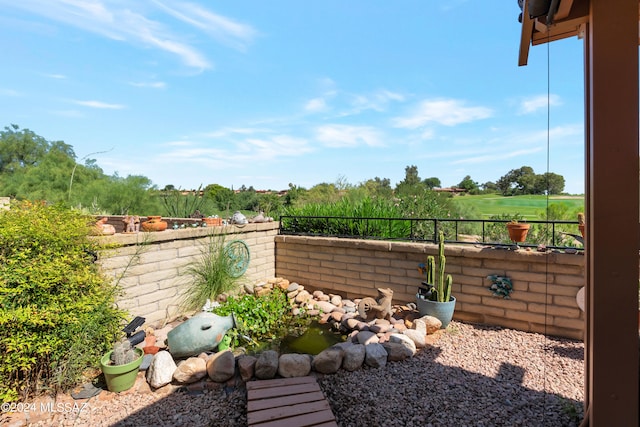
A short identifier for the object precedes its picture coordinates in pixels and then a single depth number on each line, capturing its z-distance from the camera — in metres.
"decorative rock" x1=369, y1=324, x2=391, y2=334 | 3.61
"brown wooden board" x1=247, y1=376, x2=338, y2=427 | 1.98
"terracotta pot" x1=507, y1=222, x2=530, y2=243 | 3.76
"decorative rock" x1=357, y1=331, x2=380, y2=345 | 3.33
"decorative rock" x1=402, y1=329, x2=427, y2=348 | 3.27
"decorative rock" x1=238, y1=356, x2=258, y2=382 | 2.66
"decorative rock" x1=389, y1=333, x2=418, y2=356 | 3.13
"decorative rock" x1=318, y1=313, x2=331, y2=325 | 4.33
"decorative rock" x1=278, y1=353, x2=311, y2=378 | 2.69
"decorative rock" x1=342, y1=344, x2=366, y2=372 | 2.84
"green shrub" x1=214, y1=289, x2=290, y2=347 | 3.63
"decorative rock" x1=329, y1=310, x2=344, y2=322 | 4.20
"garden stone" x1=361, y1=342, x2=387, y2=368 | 2.90
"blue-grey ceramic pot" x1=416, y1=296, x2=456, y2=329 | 3.71
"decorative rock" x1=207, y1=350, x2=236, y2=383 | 2.65
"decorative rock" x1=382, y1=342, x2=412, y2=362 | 3.01
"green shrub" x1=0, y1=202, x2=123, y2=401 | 2.15
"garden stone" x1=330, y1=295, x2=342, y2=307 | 4.79
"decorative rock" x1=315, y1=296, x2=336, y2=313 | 4.56
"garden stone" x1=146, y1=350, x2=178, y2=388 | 2.58
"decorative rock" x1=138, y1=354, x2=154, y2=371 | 2.78
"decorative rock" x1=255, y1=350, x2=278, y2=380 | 2.65
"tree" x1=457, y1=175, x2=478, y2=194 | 20.00
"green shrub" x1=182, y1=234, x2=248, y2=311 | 4.36
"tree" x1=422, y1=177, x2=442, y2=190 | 26.36
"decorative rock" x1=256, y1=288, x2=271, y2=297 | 4.92
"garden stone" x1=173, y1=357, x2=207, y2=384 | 2.61
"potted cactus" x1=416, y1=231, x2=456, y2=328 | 3.72
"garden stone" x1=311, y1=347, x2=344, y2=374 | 2.76
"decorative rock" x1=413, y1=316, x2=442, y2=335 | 3.56
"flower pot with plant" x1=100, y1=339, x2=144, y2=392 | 2.44
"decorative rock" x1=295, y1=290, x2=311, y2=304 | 4.90
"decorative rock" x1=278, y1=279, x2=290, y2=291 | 5.24
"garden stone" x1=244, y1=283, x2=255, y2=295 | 5.01
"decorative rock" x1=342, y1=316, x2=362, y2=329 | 3.92
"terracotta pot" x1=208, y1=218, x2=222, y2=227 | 5.23
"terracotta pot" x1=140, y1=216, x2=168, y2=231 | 4.16
